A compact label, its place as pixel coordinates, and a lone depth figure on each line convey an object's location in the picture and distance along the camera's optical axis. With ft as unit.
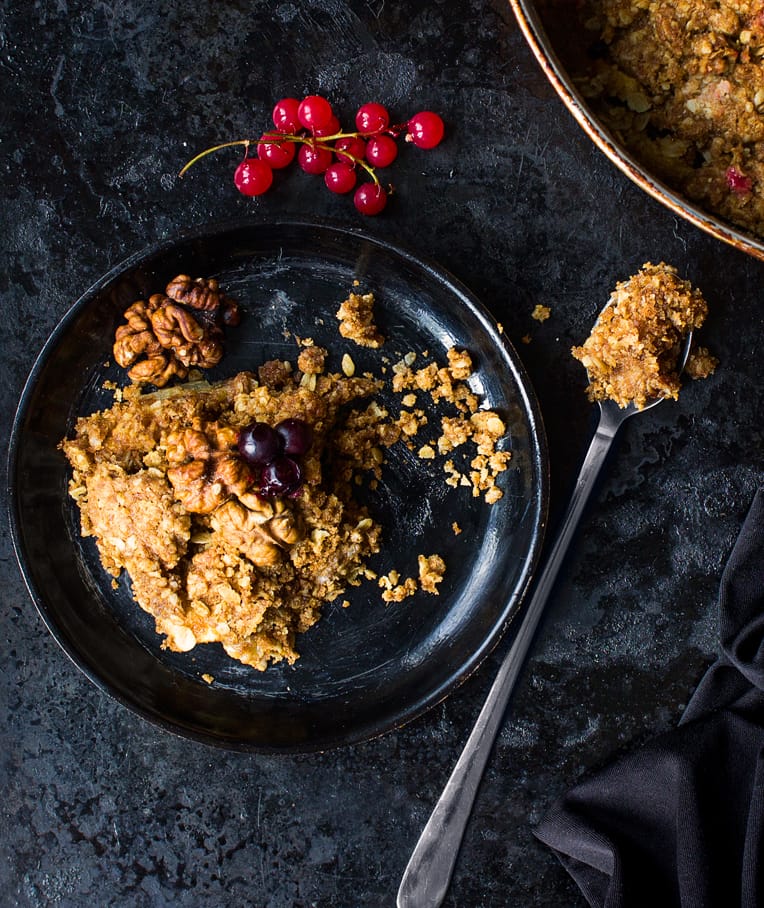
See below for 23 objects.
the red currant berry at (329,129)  1.41
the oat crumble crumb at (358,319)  1.41
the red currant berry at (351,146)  1.42
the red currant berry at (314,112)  1.40
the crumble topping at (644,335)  1.37
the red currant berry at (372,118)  1.41
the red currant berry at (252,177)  1.41
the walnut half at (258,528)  1.33
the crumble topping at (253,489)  1.34
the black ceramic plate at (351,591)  1.40
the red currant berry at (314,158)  1.41
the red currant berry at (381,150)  1.41
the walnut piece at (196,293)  1.40
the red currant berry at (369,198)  1.40
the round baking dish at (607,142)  1.23
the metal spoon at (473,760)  1.42
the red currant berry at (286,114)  1.41
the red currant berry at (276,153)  1.41
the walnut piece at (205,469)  1.32
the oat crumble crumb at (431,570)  1.43
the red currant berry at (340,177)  1.41
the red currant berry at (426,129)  1.40
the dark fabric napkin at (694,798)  1.40
